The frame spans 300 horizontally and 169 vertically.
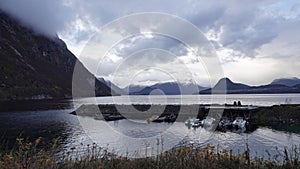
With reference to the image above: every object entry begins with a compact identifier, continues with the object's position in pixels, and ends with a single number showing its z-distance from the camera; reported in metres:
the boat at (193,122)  41.78
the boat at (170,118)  50.66
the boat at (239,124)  40.91
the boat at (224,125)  40.32
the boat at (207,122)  43.00
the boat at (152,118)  48.89
